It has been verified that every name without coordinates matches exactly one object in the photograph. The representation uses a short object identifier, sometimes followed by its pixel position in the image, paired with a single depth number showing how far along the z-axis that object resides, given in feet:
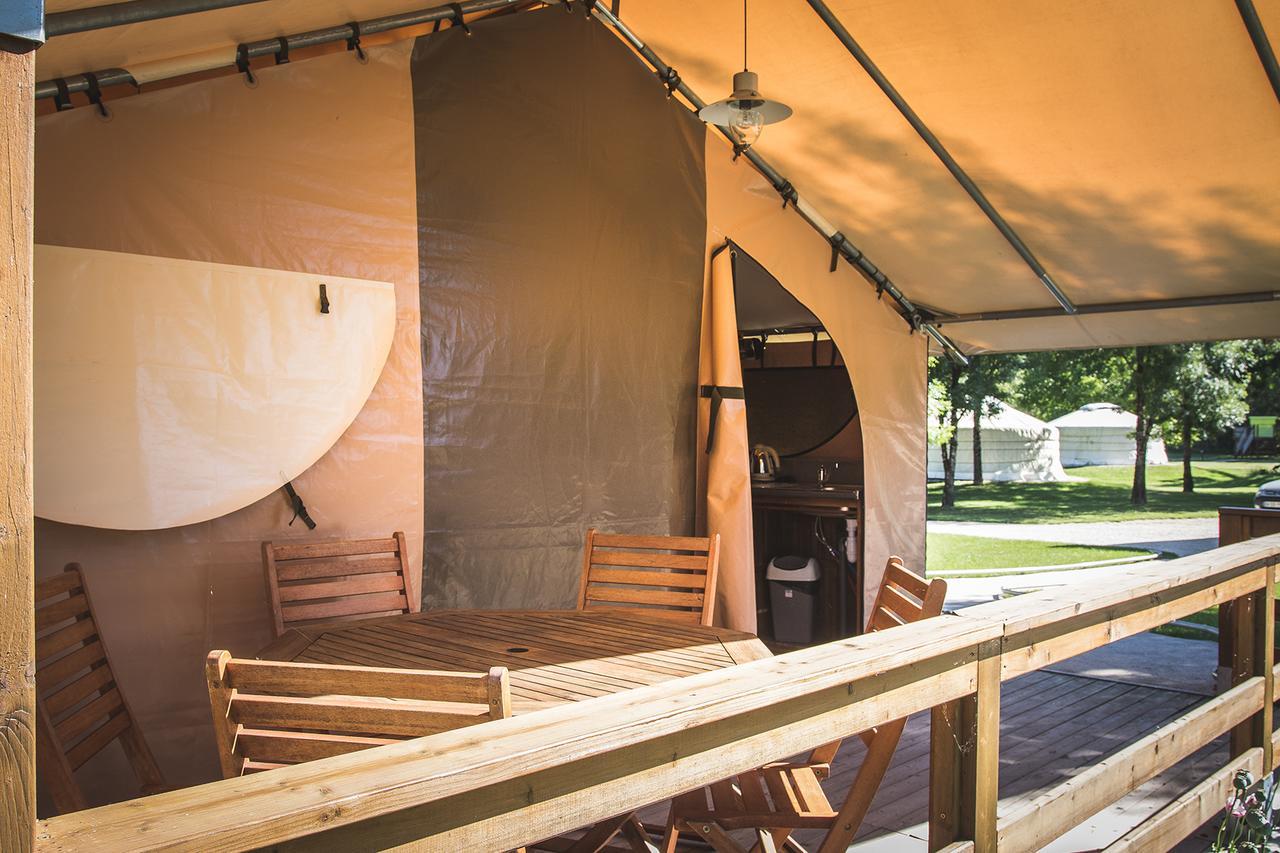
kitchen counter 17.38
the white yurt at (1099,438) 88.59
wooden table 6.95
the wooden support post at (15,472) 2.61
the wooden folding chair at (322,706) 4.37
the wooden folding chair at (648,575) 9.80
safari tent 9.14
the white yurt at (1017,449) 71.77
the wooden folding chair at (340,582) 9.49
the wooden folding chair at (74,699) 6.64
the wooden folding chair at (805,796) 6.74
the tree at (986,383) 51.90
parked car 25.20
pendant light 10.87
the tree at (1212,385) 53.42
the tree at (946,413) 44.11
